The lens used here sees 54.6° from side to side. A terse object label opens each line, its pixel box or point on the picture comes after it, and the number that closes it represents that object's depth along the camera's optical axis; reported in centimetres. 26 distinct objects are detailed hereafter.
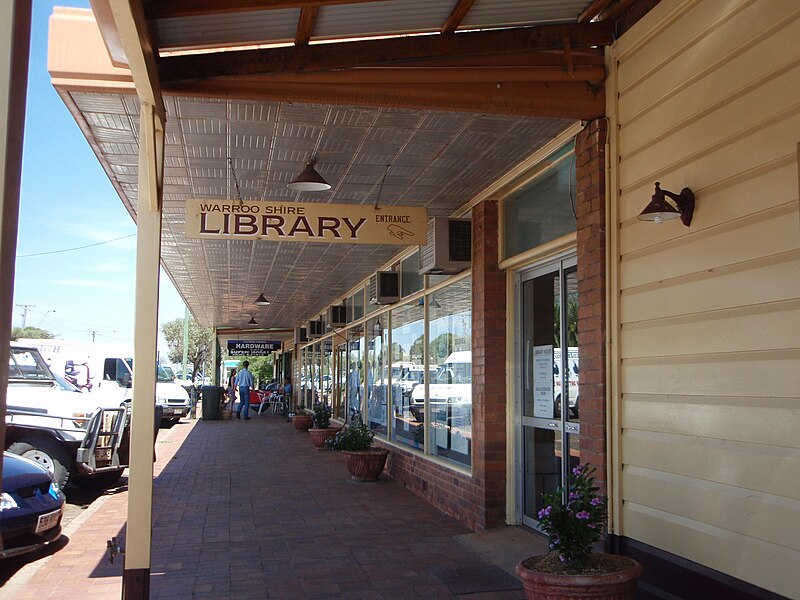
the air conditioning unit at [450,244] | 811
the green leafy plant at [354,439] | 1128
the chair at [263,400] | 3161
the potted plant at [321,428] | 1553
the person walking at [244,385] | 2553
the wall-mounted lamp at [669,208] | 420
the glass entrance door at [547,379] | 634
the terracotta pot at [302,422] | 2012
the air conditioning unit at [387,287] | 1165
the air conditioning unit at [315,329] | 2189
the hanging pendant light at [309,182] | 668
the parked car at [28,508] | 657
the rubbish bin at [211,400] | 2530
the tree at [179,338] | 7381
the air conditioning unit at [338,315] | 1723
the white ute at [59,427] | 938
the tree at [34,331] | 5639
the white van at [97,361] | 1634
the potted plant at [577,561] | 402
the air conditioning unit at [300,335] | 2700
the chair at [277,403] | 3214
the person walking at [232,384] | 2971
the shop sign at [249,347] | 3864
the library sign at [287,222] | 650
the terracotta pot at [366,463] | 1102
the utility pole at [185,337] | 3136
